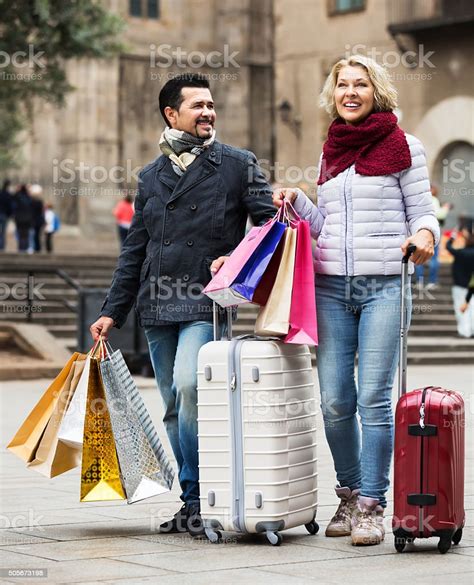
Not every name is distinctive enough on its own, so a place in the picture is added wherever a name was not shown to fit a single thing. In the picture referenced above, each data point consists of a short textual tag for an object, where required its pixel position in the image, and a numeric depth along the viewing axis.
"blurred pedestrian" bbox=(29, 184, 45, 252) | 32.91
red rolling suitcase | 6.11
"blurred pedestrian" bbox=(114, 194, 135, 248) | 30.92
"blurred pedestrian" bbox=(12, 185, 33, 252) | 32.59
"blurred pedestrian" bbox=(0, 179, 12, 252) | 33.81
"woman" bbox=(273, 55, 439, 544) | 6.54
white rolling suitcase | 6.37
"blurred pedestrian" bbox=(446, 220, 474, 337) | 23.02
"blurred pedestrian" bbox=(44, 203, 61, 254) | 34.94
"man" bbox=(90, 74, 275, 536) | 6.85
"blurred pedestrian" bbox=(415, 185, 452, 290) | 26.36
